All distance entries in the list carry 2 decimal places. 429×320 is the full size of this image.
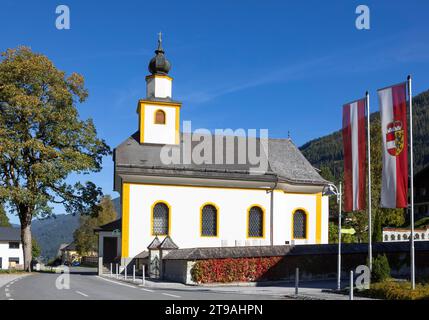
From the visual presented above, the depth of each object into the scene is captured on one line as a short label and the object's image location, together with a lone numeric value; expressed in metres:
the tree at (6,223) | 109.12
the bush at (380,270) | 19.25
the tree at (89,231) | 82.94
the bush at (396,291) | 15.86
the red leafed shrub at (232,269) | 25.56
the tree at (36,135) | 34.53
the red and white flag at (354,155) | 21.19
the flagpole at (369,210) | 20.48
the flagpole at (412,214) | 16.94
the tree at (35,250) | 102.19
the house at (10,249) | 86.75
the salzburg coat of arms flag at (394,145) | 18.36
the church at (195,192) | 35.91
